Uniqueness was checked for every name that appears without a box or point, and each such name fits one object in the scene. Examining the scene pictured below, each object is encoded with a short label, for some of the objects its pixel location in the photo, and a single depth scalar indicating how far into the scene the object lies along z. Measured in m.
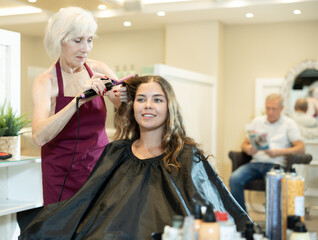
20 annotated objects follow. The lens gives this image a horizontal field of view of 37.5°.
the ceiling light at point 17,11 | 5.72
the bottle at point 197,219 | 1.27
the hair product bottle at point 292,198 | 1.40
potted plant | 2.71
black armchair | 4.56
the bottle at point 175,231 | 1.27
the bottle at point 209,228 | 1.24
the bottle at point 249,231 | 1.37
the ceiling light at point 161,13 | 5.51
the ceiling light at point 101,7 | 4.99
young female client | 1.80
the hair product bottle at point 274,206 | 1.43
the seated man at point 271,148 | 4.66
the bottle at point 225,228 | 1.25
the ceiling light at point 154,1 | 5.41
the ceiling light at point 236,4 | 5.13
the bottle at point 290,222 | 1.35
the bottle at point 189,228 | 1.23
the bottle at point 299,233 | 1.29
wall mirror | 5.85
